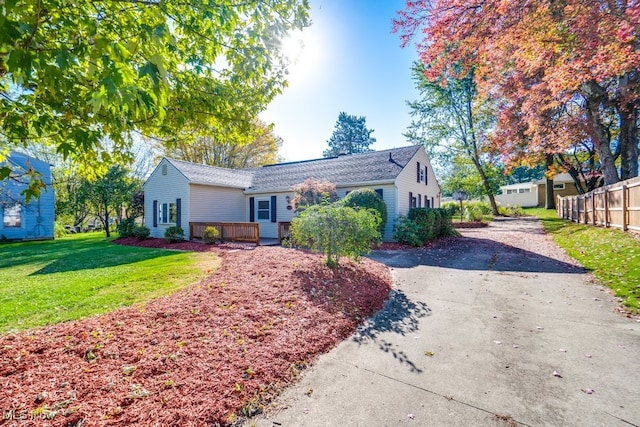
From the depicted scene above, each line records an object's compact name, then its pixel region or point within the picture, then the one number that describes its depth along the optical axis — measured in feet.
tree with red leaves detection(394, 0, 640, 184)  22.66
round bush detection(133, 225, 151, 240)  52.21
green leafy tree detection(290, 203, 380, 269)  22.75
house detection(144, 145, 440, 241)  50.08
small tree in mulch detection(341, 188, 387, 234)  42.48
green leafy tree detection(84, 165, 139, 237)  64.08
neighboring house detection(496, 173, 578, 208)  116.06
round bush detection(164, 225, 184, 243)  49.55
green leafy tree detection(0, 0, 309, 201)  6.36
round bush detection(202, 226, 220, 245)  45.88
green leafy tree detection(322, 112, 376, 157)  180.34
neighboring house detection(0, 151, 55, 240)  55.93
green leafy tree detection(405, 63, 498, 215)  93.25
